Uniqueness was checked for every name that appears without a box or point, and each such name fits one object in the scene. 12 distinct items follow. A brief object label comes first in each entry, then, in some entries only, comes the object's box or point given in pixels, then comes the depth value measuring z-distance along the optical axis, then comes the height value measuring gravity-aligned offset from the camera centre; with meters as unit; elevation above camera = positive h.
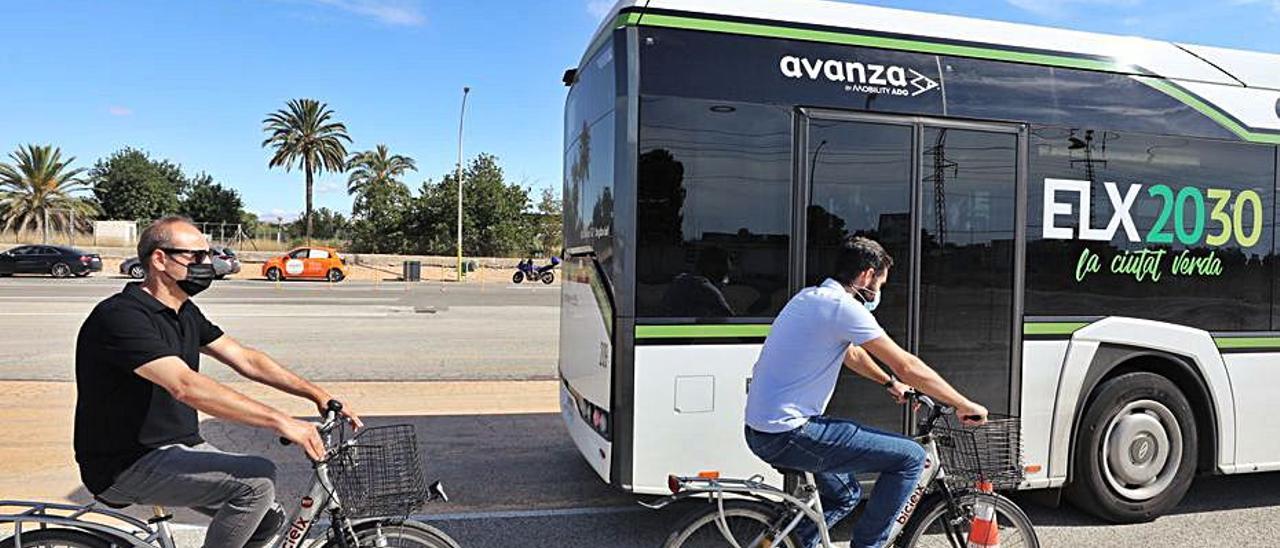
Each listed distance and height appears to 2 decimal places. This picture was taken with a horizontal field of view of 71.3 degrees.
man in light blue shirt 3.47 -0.57
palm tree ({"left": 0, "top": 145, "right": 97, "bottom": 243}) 59.34 +3.05
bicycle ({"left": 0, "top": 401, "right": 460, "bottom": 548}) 3.18 -0.97
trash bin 41.59 -1.32
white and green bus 4.84 +0.14
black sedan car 36.12 -0.90
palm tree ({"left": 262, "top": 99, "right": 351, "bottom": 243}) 59.34 +7.04
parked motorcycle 40.82 -1.30
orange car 38.00 -1.01
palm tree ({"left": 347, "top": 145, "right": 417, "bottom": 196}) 68.19 +5.95
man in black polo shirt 3.05 -0.59
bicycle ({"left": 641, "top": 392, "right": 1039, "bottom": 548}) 3.69 -1.07
